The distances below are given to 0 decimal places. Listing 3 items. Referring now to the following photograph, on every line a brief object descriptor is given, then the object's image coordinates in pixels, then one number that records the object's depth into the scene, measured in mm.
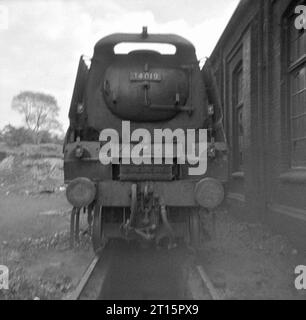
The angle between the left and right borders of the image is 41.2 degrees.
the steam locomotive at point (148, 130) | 5180
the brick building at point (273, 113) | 6383
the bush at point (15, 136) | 27828
